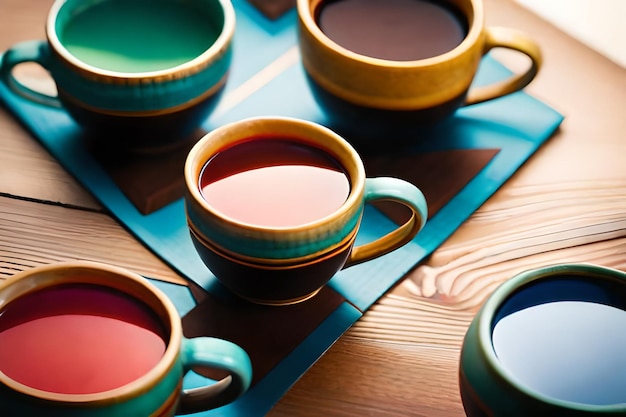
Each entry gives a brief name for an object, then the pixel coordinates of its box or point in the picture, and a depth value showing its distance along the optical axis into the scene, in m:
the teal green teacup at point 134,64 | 0.67
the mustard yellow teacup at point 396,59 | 0.68
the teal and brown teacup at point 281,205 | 0.61
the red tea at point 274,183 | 0.63
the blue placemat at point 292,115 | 0.65
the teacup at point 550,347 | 0.56
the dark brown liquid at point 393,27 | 0.70
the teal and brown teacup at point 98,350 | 0.56
